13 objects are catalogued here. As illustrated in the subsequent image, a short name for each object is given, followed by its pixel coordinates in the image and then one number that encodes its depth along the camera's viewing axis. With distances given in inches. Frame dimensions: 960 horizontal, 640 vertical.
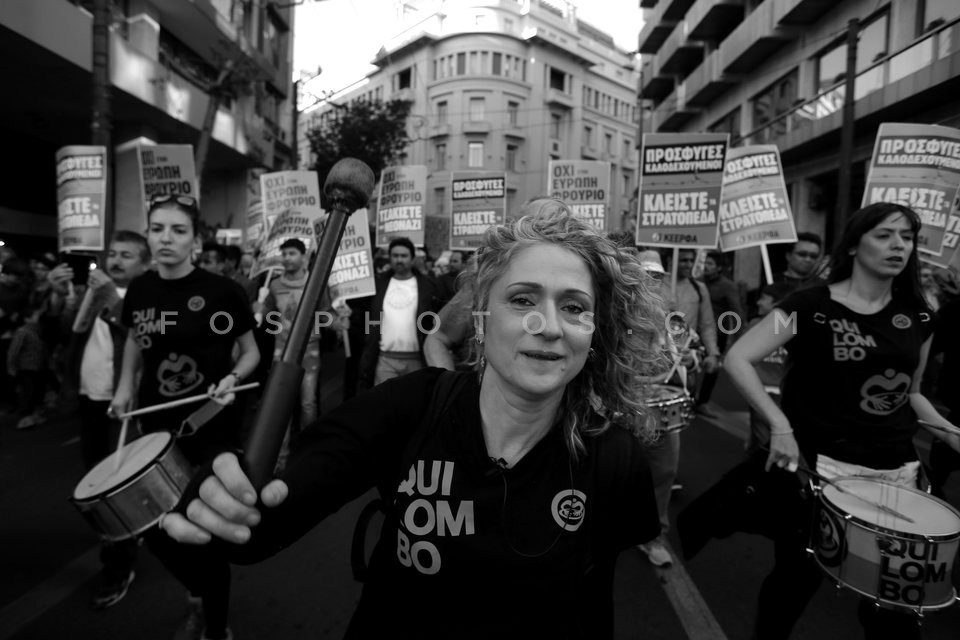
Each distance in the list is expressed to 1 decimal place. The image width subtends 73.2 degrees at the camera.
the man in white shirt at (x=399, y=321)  218.5
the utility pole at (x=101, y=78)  311.3
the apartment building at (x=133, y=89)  472.7
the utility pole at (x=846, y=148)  466.6
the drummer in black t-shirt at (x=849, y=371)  100.9
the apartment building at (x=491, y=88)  1914.4
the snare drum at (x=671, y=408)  148.6
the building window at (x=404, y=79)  2096.1
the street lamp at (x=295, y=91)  824.4
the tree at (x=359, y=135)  1036.5
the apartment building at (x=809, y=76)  515.2
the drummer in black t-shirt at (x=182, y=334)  125.7
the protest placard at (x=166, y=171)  290.4
